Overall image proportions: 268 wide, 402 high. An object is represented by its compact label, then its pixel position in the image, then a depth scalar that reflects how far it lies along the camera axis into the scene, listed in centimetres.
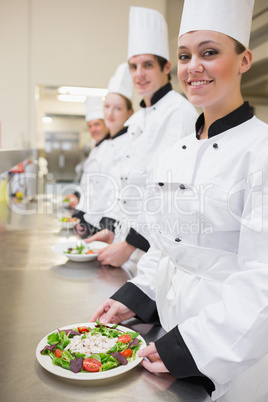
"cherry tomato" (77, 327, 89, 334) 90
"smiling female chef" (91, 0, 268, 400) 70
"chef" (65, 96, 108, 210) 371
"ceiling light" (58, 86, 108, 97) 535
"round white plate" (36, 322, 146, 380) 72
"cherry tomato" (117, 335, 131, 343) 84
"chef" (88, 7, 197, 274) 158
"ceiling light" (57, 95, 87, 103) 623
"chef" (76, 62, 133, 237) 255
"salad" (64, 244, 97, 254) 169
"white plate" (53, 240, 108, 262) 162
